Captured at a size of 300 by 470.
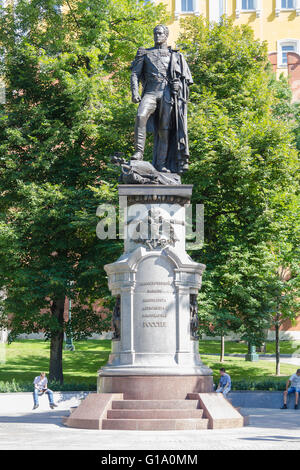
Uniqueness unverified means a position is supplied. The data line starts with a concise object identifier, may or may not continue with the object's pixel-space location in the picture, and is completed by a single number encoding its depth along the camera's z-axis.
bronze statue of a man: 15.88
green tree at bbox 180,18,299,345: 26.19
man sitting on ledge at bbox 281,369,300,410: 20.30
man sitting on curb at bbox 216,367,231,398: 19.76
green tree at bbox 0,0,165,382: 25.97
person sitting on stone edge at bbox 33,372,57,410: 20.28
